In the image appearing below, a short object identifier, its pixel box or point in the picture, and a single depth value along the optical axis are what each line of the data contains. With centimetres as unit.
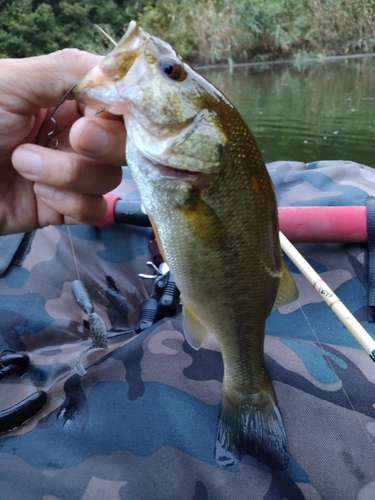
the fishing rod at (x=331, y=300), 27
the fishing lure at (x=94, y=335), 28
